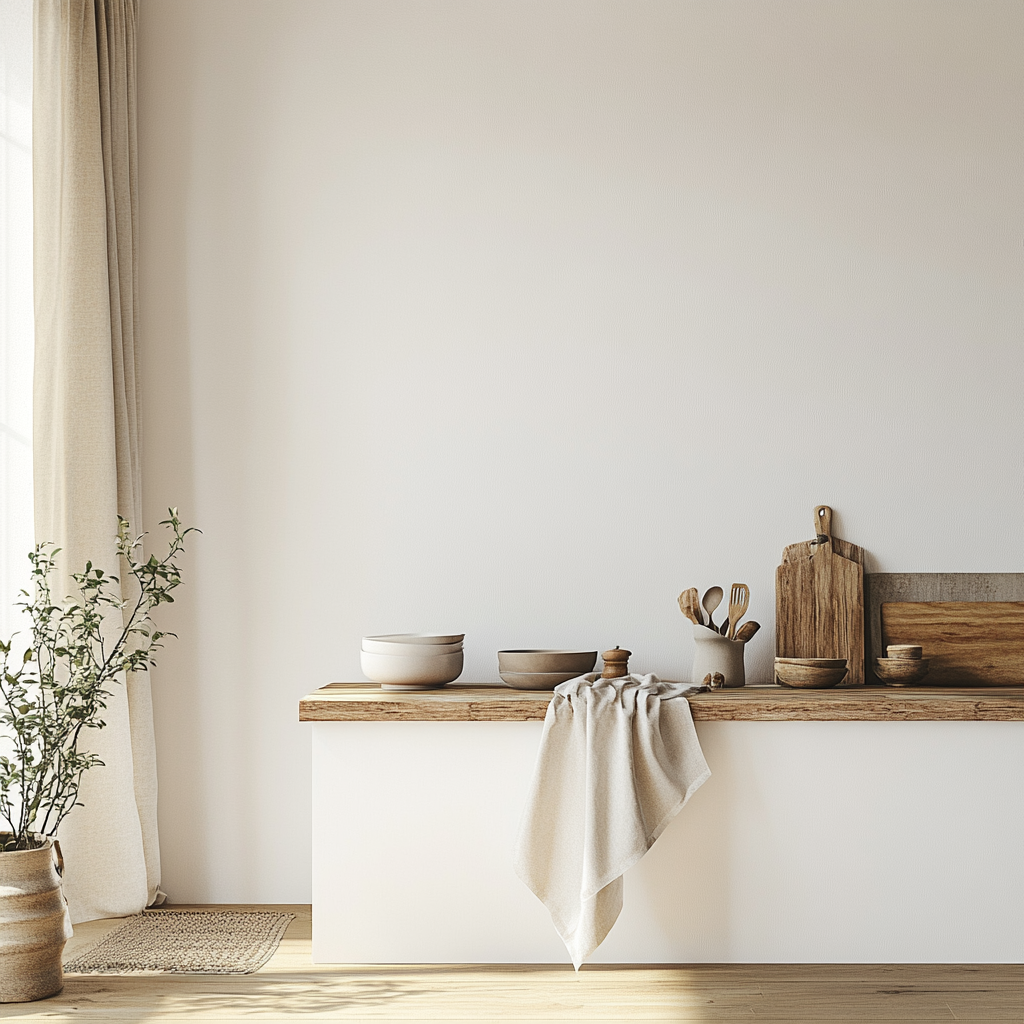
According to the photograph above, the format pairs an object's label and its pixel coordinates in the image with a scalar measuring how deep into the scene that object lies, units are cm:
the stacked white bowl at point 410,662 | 293
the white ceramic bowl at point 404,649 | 292
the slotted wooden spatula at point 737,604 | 318
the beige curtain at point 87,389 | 298
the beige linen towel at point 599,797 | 256
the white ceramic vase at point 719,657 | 304
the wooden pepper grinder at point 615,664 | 294
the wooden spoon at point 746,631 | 312
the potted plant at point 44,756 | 242
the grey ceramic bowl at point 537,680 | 291
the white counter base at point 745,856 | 268
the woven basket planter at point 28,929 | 241
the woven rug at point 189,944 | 265
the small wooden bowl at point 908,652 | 304
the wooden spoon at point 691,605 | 314
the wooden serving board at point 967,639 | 319
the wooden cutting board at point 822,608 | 321
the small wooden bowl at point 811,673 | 294
